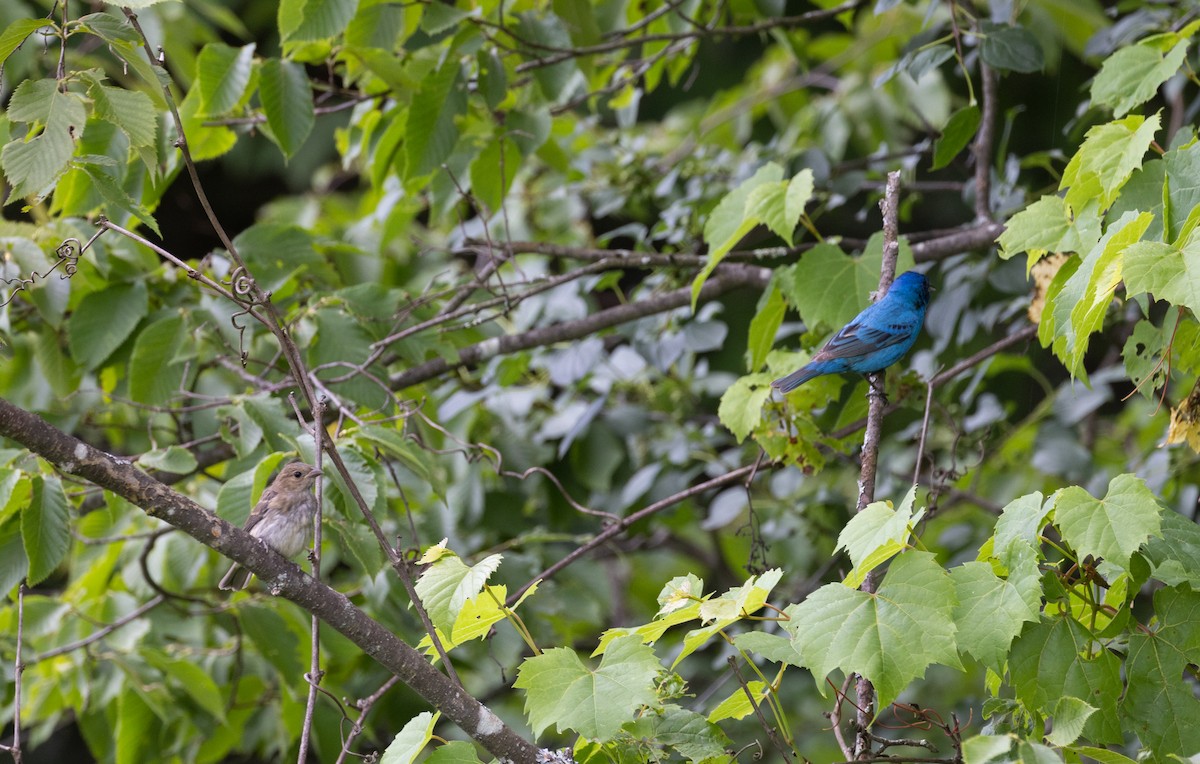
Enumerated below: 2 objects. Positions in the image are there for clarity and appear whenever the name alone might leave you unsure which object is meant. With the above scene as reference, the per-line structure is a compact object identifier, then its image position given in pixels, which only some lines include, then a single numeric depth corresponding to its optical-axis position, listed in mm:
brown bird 10489
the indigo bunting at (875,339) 10304
